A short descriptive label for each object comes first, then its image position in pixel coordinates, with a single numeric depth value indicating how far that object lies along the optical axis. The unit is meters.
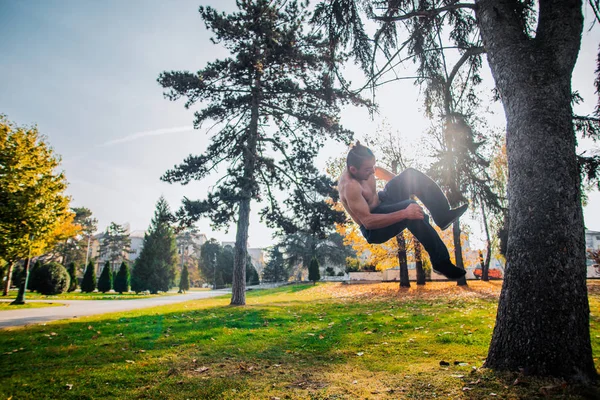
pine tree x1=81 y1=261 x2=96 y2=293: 34.59
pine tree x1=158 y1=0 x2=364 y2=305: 14.84
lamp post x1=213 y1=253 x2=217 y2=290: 57.33
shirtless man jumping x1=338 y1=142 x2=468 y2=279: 3.63
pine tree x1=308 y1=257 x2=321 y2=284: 35.93
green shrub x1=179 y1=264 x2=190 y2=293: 44.99
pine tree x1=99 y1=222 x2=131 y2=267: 67.62
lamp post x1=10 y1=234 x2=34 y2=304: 17.73
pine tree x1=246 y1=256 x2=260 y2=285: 47.84
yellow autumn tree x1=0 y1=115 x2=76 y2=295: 15.20
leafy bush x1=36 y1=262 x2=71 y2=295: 25.67
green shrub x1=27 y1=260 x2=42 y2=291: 26.00
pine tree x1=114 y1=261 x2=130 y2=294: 35.44
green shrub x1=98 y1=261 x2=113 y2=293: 35.62
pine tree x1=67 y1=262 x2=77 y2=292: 34.12
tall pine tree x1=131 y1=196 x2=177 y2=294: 36.69
